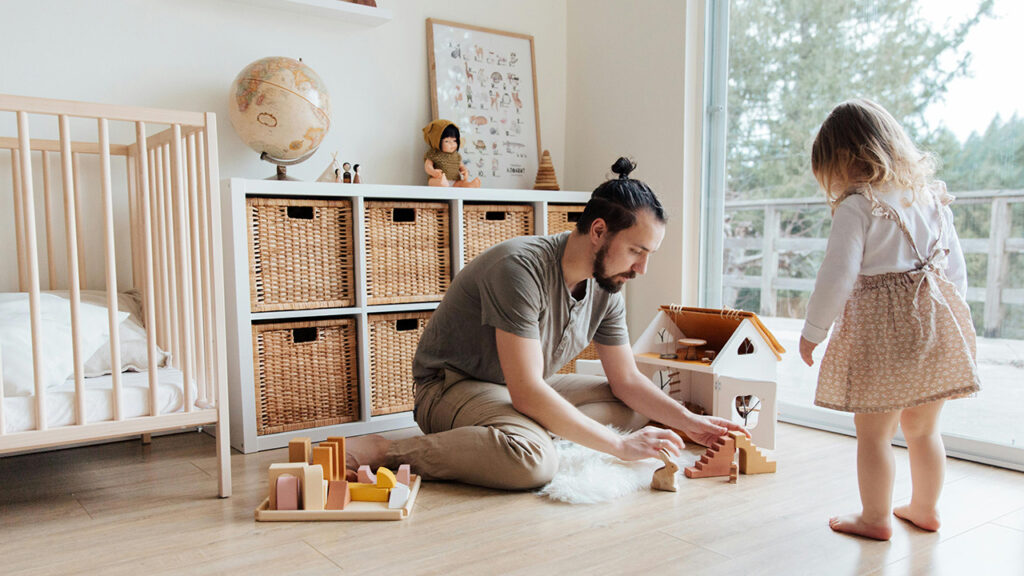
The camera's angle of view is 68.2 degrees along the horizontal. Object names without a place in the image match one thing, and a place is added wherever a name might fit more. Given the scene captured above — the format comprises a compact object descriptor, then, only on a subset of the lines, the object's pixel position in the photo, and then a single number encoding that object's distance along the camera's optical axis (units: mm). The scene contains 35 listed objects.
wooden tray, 1534
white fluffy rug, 1651
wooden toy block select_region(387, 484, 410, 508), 1566
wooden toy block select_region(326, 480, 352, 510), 1563
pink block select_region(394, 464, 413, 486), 1629
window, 1948
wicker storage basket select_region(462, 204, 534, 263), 2533
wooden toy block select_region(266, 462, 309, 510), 1571
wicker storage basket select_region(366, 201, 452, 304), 2350
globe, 2184
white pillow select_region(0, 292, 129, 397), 1502
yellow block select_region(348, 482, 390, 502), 1613
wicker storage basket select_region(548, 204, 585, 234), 2736
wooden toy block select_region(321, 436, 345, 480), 1662
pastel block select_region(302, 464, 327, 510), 1561
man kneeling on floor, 1681
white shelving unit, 2092
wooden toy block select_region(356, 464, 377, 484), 1638
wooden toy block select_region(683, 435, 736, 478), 1797
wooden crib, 1480
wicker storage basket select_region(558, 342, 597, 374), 2801
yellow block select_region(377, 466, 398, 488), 1617
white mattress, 1479
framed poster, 2824
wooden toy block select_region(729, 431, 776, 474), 1834
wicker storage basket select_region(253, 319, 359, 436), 2168
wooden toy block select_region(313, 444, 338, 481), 1641
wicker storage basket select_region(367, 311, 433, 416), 2355
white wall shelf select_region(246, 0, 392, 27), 2436
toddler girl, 1396
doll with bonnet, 2592
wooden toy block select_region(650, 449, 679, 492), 1698
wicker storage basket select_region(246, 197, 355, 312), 2150
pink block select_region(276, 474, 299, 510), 1556
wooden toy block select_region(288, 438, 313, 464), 1662
